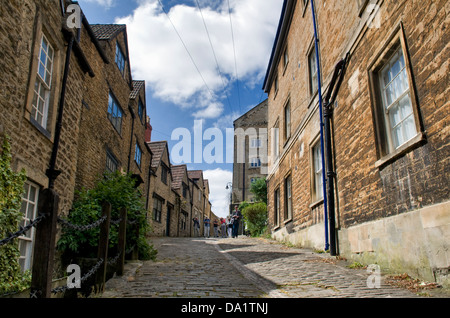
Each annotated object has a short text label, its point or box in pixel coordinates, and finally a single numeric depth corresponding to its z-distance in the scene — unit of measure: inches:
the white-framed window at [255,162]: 1274.6
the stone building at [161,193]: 895.7
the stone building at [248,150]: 1268.5
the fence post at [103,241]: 187.3
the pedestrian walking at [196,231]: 1483.0
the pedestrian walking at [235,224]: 802.8
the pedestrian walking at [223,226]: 972.6
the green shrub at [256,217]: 780.0
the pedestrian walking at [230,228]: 848.8
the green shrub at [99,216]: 298.0
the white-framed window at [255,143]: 1286.9
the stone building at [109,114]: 397.4
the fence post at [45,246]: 113.0
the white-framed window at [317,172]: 383.6
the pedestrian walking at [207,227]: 1084.6
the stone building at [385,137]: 168.1
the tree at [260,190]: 954.1
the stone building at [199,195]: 1513.8
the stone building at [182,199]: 1199.1
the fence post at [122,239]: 235.0
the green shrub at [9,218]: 201.5
